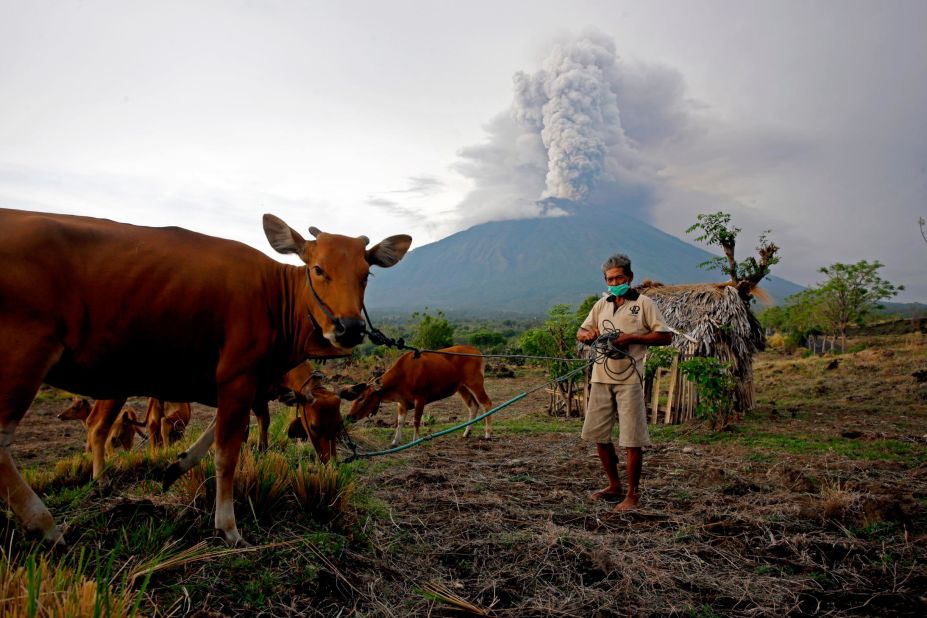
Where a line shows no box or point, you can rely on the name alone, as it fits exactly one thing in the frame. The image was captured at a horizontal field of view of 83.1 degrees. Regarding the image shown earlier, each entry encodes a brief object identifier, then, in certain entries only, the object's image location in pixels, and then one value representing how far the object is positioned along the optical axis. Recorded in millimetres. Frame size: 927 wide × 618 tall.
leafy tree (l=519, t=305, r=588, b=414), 15281
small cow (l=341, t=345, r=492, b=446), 9438
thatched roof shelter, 12523
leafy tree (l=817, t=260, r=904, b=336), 35562
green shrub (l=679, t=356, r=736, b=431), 10172
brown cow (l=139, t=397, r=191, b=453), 7438
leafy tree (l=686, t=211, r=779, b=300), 13352
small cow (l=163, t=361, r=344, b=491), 5781
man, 5055
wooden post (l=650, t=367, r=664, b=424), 12430
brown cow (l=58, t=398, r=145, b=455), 7750
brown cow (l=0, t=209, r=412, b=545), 2824
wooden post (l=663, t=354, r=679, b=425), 12148
